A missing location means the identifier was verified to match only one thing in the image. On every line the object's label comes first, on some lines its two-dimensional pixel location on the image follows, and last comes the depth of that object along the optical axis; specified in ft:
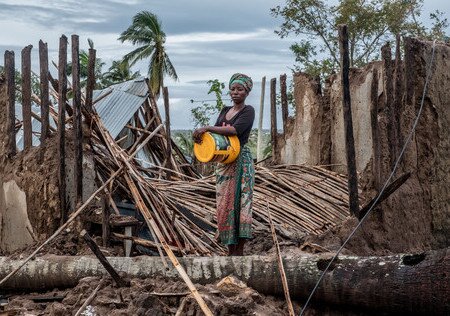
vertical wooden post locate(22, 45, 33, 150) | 26.81
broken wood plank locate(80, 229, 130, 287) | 16.47
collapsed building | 23.63
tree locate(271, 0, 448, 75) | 81.10
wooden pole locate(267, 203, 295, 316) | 16.50
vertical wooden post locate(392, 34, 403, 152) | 25.72
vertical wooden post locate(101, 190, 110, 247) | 23.09
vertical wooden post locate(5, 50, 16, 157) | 27.20
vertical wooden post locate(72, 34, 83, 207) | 24.20
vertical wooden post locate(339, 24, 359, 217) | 22.12
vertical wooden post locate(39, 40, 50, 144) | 25.73
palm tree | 97.86
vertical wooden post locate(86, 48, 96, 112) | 24.93
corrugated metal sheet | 55.93
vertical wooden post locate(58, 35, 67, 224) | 24.41
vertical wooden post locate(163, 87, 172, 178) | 37.42
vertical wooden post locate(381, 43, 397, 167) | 25.31
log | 15.39
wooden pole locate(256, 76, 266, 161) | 54.65
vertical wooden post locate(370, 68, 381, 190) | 24.59
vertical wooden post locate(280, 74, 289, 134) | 37.99
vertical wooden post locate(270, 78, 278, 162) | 38.52
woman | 20.42
